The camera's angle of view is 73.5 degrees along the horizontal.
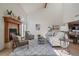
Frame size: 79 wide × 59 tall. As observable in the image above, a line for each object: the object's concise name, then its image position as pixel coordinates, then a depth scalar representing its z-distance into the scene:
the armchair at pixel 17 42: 1.99
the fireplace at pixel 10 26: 2.01
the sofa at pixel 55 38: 2.02
